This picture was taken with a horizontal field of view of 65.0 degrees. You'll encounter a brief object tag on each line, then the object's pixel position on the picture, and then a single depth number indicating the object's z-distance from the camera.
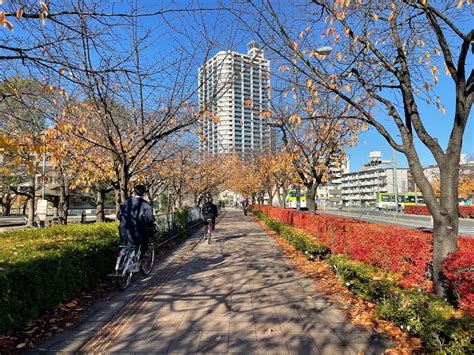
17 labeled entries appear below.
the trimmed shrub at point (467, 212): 37.91
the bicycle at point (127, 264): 6.26
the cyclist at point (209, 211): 13.98
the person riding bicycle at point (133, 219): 6.76
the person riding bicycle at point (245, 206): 45.06
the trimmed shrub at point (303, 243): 9.30
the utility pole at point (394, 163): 38.00
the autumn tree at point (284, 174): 12.84
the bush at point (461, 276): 3.62
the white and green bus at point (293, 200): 51.00
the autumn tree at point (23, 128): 4.37
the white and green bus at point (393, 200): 55.97
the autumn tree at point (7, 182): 30.17
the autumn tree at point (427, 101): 4.76
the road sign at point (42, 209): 19.48
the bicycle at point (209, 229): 13.38
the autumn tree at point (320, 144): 12.95
